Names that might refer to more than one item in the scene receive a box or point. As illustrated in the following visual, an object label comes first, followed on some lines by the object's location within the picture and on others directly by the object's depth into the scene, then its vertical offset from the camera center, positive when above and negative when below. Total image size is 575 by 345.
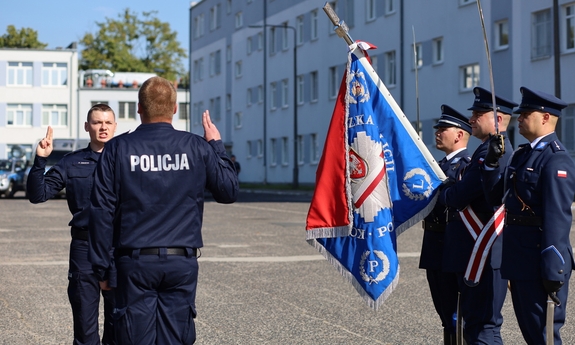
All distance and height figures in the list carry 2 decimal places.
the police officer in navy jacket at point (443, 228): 6.60 -0.32
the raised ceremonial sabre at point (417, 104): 6.78 +0.57
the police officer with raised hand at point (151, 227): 5.08 -0.23
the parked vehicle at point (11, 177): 41.12 +0.26
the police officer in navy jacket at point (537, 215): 5.60 -0.19
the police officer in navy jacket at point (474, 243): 6.14 -0.40
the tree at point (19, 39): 93.19 +13.68
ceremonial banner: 6.58 -0.01
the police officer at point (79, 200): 6.32 -0.11
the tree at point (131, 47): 88.69 +12.55
